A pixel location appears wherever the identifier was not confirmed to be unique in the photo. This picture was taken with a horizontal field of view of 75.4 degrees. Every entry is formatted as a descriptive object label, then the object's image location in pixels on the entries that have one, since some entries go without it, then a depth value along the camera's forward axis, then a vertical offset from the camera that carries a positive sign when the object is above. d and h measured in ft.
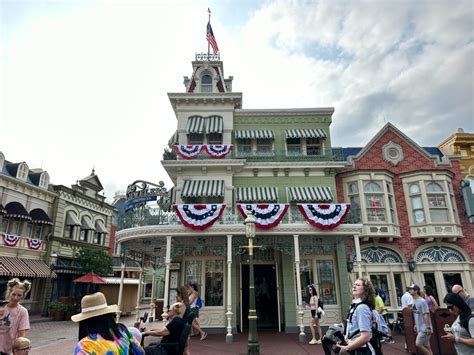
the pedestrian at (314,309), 34.86 -3.80
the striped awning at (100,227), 91.86 +14.35
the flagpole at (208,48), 63.94 +45.93
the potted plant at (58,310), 62.54 -6.41
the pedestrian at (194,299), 26.59 -2.03
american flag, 63.46 +46.53
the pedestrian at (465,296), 16.06 -1.27
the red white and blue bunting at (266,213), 43.06 +8.32
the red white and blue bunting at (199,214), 42.47 +8.18
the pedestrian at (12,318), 14.34 -1.84
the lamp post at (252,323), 28.63 -4.39
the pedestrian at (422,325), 23.95 -3.87
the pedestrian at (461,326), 12.90 -2.20
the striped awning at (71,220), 80.94 +14.41
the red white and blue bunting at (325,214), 43.06 +8.12
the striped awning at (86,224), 86.38 +14.36
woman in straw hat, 7.95 -1.43
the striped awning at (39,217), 70.59 +13.51
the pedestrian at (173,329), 14.49 -2.46
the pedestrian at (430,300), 30.05 -2.61
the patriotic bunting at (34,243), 69.46 +7.54
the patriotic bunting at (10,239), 63.52 +7.68
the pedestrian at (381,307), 34.44 -3.59
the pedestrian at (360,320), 11.14 -1.67
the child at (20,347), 11.73 -2.52
